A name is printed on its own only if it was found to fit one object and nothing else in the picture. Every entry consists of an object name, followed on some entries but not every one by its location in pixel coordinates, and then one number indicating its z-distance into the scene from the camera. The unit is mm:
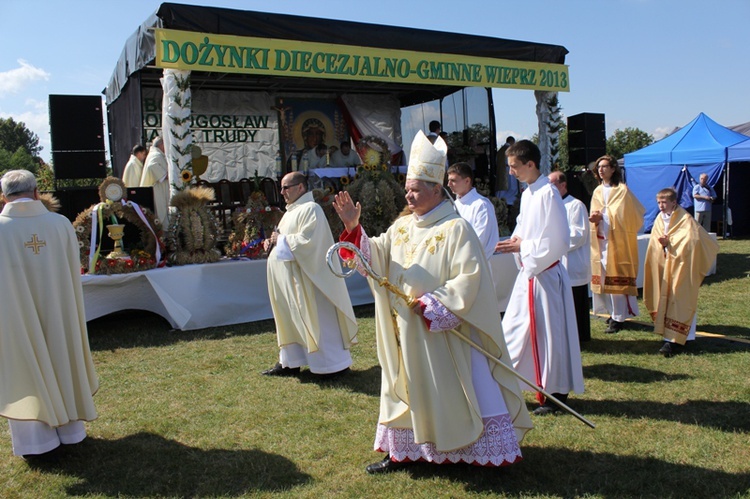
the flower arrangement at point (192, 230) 8492
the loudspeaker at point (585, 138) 13789
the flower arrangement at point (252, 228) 8969
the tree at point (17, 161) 37778
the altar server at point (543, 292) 4695
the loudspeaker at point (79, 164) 9914
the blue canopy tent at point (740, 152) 16922
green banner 8672
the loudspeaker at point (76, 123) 9883
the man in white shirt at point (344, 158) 13336
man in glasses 5727
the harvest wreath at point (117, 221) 8086
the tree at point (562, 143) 33375
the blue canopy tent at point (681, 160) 17688
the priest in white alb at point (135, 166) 10227
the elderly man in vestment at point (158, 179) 9570
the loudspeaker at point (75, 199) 8898
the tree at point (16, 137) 56219
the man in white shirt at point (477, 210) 5473
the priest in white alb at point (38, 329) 4004
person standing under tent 16750
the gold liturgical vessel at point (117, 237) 8212
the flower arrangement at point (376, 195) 9867
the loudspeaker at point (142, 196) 8930
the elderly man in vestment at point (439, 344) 3459
